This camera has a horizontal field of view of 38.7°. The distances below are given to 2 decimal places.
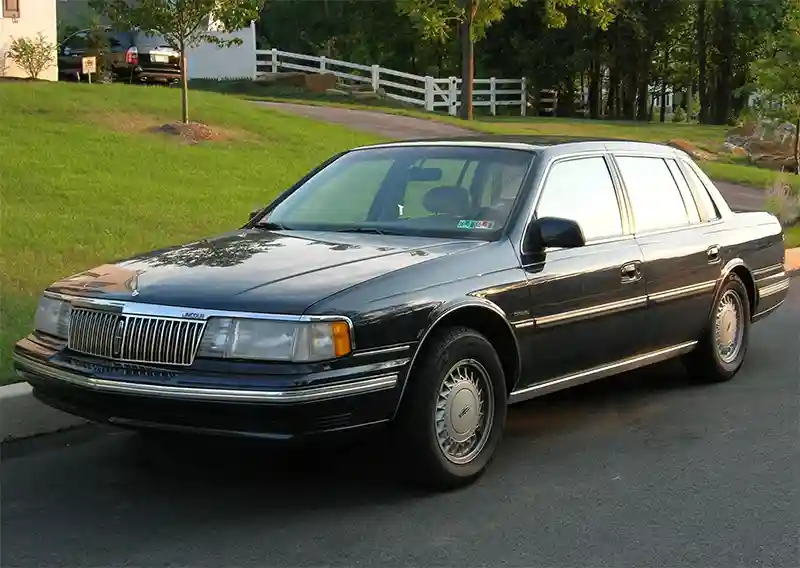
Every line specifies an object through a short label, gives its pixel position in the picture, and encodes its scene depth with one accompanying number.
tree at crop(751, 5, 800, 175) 21.88
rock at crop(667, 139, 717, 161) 27.08
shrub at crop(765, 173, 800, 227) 16.72
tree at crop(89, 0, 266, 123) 17.08
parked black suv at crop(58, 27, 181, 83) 29.11
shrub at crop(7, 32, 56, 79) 22.45
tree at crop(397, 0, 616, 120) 29.97
